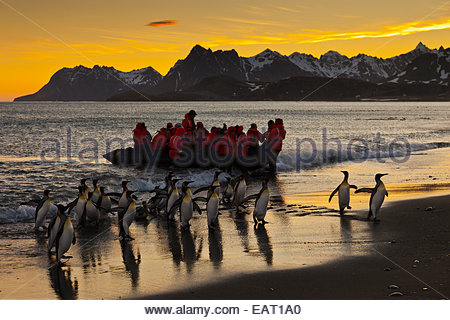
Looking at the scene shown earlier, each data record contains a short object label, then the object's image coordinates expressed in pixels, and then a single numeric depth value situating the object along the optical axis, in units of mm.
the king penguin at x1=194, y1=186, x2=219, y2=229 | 10729
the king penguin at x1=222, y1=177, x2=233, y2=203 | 13680
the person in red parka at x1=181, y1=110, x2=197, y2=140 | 20109
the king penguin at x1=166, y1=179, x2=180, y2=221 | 11586
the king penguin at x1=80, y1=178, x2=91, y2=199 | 11800
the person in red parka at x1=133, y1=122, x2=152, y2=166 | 21219
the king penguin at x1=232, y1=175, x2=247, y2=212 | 13047
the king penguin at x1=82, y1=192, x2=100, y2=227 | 10953
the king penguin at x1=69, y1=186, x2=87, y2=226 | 10930
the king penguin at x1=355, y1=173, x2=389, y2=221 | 10727
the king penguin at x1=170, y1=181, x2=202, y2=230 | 10586
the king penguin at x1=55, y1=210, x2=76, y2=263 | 8211
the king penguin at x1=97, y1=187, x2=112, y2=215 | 12117
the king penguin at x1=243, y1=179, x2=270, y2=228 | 10672
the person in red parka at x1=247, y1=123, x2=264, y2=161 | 20328
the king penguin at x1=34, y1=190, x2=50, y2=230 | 10453
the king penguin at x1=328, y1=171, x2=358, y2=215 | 11523
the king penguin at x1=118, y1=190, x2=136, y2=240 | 9781
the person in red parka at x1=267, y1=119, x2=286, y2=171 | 20812
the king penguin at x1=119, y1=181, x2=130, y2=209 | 11802
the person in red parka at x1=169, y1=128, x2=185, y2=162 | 19844
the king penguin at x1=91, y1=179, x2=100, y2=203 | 12219
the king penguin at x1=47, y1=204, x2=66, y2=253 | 8828
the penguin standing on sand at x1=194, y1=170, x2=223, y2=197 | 13258
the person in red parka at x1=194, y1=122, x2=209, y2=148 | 19922
